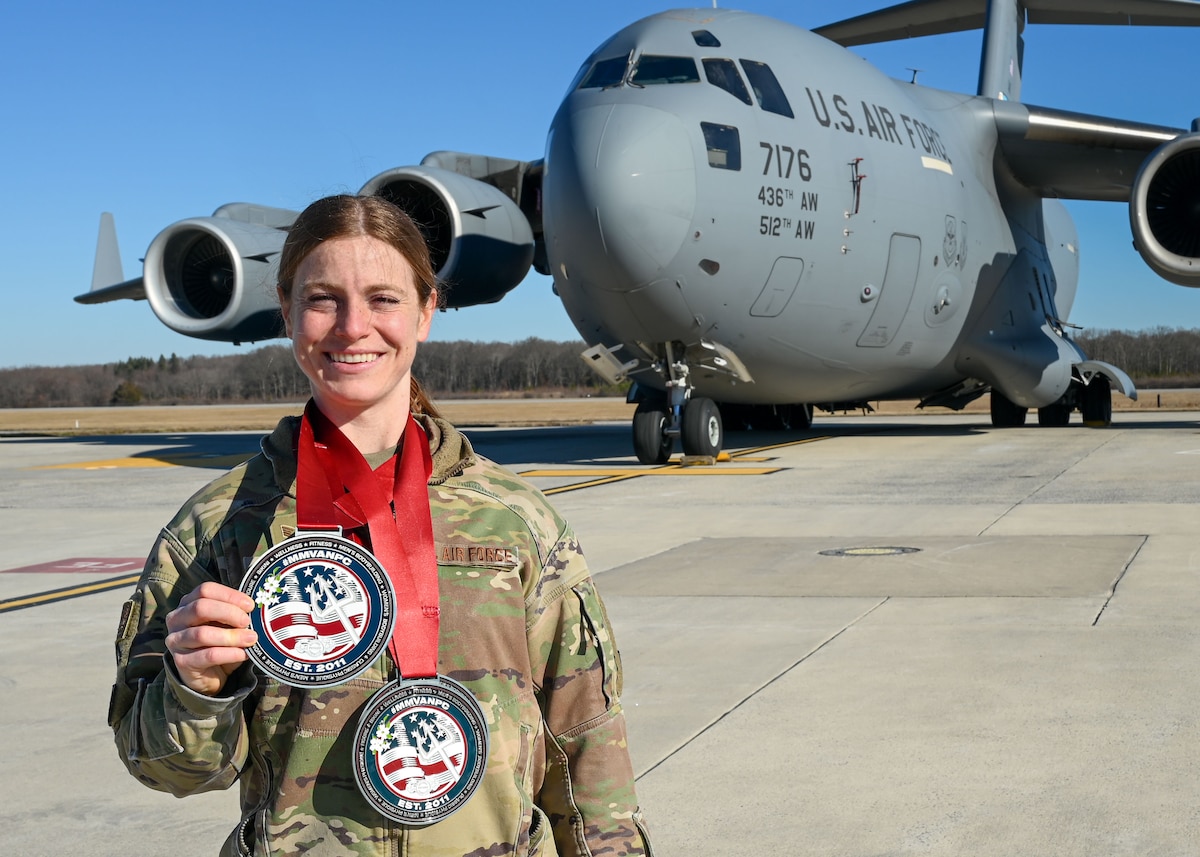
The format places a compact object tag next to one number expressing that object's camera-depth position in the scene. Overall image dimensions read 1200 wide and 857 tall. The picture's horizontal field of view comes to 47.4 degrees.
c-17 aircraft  13.70
